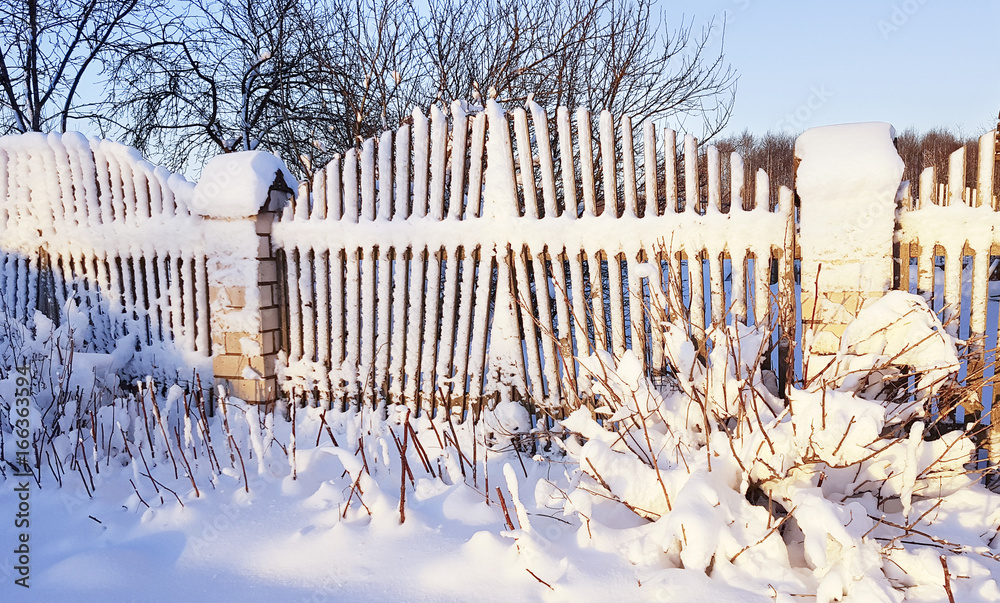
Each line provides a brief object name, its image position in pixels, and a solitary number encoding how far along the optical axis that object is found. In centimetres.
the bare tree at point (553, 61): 788
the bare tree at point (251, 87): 992
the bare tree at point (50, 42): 876
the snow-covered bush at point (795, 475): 203
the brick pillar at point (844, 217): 300
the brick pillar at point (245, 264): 449
